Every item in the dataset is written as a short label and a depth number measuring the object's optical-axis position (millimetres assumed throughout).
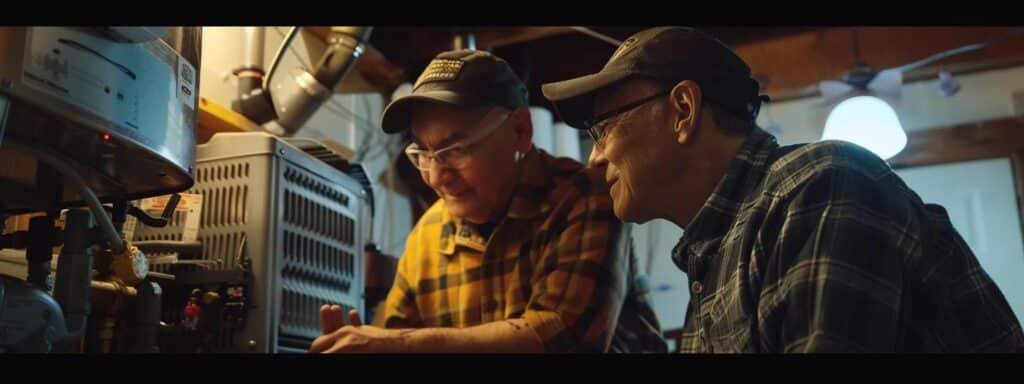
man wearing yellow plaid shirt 1652
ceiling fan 3150
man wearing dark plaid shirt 937
